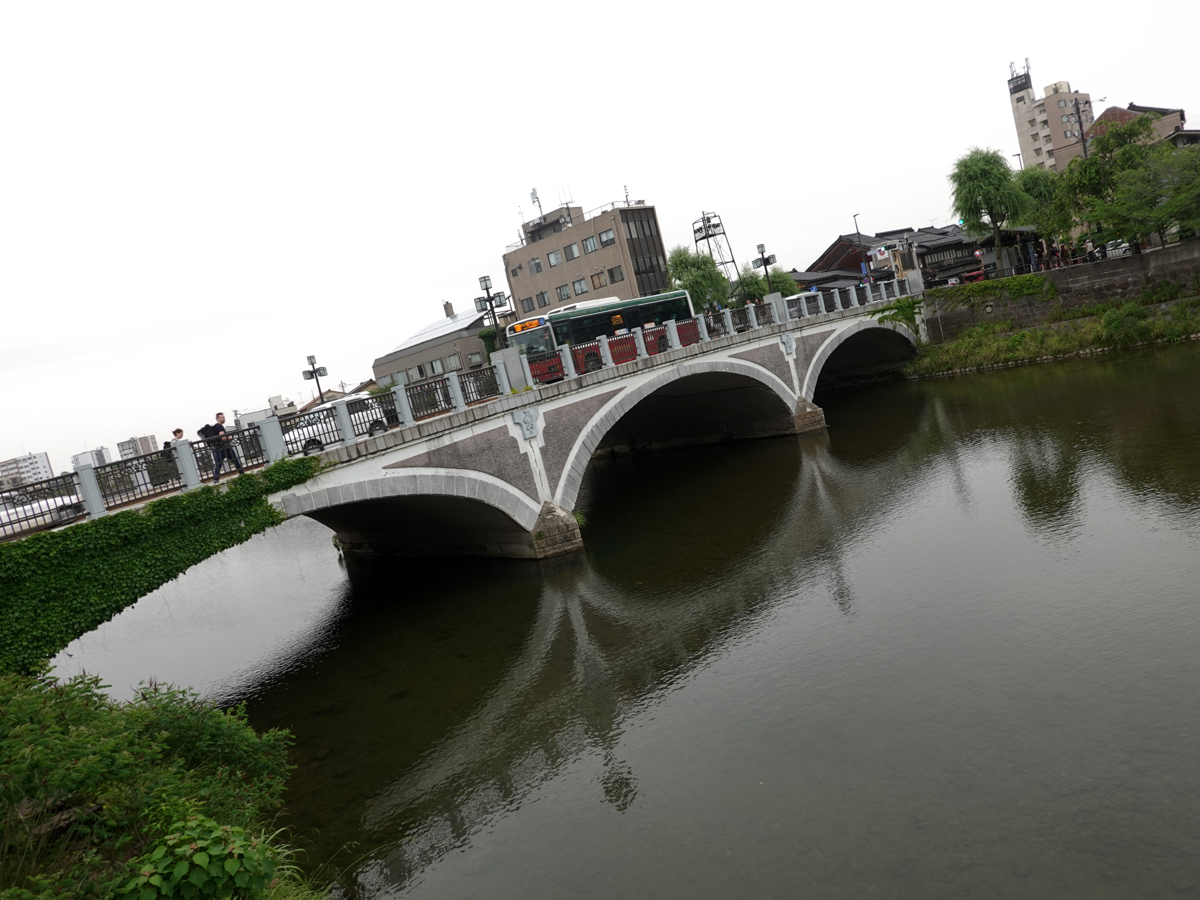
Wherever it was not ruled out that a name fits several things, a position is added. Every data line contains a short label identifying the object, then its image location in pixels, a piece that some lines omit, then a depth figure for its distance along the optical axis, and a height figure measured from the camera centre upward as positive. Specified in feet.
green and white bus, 77.95 +7.30
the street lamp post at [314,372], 103.86 +11.23
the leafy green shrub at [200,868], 18.84 -9.05
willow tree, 127.95 +16.23
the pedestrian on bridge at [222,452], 46.78 +1.72
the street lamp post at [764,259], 133.39 +14.48
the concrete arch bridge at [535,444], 55.11 -3.60
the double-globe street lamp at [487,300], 107.65 +15.88
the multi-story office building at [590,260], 193.88 +33.15
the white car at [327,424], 50.75 +1.91
